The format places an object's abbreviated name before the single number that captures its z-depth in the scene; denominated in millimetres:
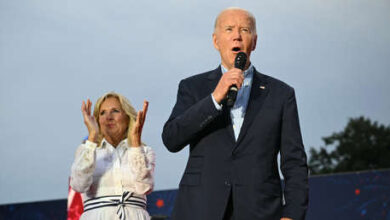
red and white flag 9312
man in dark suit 4195
